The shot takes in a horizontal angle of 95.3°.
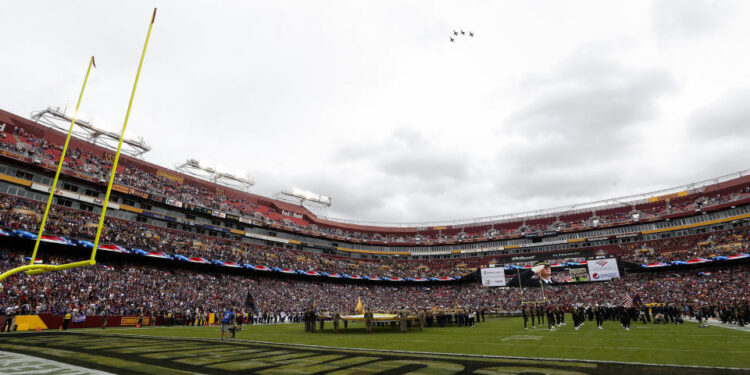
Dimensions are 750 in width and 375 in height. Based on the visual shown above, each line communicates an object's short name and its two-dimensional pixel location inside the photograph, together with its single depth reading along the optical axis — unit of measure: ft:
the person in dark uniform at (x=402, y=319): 74.23
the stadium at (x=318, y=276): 37.14
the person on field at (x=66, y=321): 79.51
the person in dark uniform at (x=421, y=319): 79.46
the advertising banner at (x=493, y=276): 194.80
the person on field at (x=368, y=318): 70.71
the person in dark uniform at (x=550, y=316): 71.78
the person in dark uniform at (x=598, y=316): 74.41
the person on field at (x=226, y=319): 58.50
